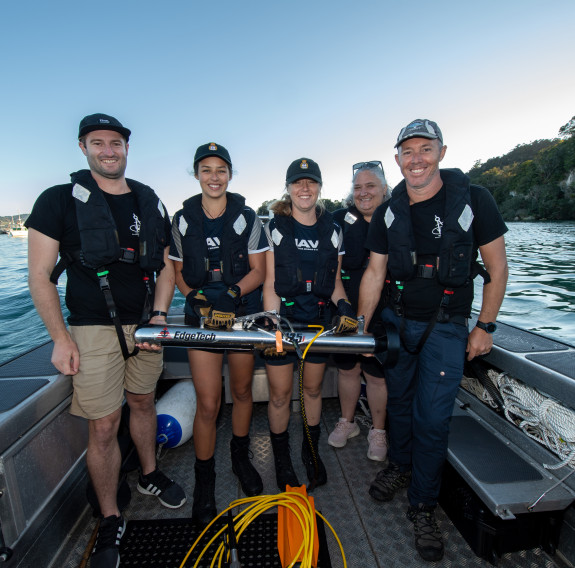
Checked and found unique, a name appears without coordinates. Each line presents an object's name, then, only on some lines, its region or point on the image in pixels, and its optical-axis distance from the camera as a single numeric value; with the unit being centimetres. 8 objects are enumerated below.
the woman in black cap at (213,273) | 224
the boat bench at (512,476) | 189
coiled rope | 202
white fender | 287
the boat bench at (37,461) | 171
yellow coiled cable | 177
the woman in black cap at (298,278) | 236
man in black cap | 184
